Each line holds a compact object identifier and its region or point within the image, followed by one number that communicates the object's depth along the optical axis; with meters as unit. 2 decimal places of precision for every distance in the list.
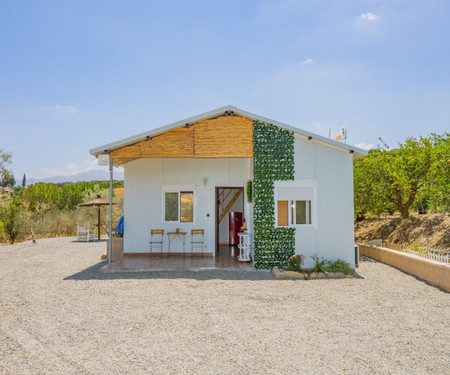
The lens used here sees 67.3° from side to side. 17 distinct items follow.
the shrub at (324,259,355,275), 7.92
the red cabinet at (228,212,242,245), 13.16
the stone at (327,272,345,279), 7.83
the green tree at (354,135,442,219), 11.31
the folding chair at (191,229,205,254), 10.54
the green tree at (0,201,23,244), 16.84
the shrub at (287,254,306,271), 8.05
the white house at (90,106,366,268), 8.41
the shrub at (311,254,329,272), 8.06
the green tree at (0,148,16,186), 16.31
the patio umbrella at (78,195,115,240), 15.21
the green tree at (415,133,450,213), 8.66
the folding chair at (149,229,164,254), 10.51
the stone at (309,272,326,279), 7.80
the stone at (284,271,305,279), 7.79
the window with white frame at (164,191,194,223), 10.69
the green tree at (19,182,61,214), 21.00
